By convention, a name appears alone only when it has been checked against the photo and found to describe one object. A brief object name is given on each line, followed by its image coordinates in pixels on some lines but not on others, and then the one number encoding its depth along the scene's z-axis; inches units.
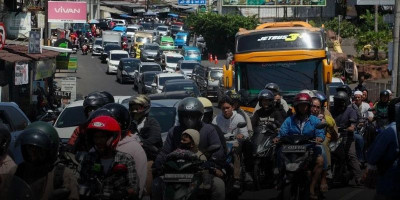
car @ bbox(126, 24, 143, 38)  3284.7
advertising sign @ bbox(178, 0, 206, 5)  2844.5
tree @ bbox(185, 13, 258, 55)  2738.7
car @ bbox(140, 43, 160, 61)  2497.4
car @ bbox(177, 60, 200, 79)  1991.9
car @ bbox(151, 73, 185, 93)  1537.9
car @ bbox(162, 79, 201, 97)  1311.1
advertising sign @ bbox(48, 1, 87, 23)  1718.8
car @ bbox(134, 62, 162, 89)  1942.7
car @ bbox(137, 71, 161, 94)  1704.0
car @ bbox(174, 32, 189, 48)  3024.6
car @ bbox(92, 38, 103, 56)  2847.7
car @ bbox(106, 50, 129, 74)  2314.2
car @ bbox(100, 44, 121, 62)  2637.8
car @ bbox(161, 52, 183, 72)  2223.2
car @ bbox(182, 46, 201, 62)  2366.6
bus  870.4
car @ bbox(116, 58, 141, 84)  2078.0
